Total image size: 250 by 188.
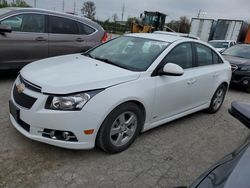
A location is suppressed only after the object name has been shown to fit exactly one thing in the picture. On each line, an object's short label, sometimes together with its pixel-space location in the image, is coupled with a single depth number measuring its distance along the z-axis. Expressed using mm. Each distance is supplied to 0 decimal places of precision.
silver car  4209
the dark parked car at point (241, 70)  5825
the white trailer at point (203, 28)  17068
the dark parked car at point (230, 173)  1017
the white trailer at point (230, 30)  16178
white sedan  2164
